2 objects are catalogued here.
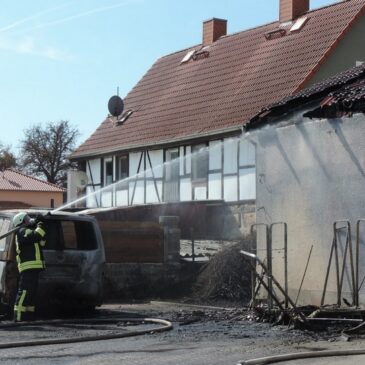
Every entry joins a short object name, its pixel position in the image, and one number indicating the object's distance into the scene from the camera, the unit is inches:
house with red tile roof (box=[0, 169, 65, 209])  2443.4
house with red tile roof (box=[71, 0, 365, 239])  1055.6
